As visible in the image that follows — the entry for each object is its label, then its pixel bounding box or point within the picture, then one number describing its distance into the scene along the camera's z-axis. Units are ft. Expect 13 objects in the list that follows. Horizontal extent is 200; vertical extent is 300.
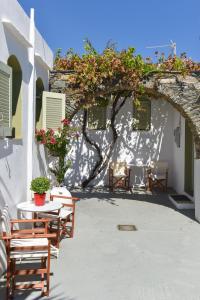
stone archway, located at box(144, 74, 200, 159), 17.17
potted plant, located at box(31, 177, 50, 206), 12.42
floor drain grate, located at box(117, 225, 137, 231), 15.74
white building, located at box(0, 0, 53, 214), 10.57
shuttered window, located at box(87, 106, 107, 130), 27.86
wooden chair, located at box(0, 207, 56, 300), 8.90
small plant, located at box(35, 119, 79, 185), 15.46
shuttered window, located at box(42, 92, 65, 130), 16.30
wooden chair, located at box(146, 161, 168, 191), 27.16
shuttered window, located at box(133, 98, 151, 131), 27.85
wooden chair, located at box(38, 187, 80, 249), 13.28
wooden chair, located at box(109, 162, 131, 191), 27.27
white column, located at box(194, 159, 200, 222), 16.82
